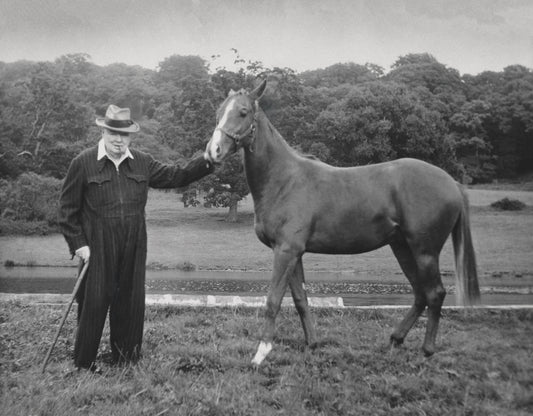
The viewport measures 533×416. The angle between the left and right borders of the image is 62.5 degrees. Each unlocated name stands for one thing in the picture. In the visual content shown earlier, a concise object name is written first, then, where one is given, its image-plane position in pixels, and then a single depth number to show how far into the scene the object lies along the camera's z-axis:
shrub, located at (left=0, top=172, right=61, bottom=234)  18.88
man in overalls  4.58
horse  4.87
